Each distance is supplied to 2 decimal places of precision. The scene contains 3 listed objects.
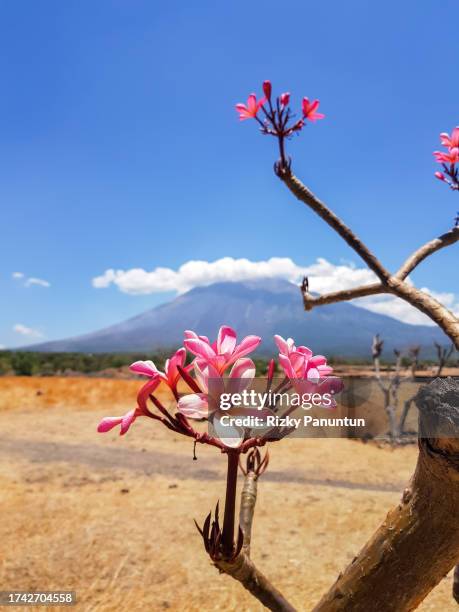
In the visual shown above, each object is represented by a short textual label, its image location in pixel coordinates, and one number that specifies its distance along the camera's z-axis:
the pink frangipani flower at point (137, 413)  0.99
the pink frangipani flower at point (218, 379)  0.95
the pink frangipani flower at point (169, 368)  1.01
